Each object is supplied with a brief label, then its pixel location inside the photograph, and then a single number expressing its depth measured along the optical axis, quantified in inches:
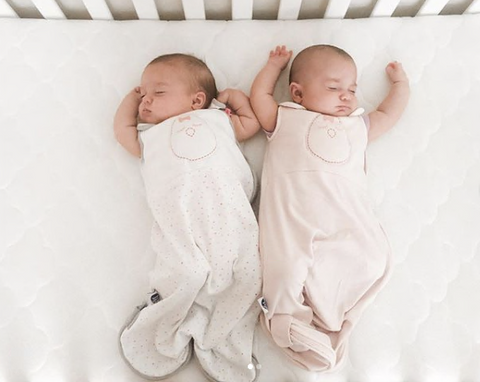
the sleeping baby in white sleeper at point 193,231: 43.1
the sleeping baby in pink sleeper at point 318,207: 42.6
